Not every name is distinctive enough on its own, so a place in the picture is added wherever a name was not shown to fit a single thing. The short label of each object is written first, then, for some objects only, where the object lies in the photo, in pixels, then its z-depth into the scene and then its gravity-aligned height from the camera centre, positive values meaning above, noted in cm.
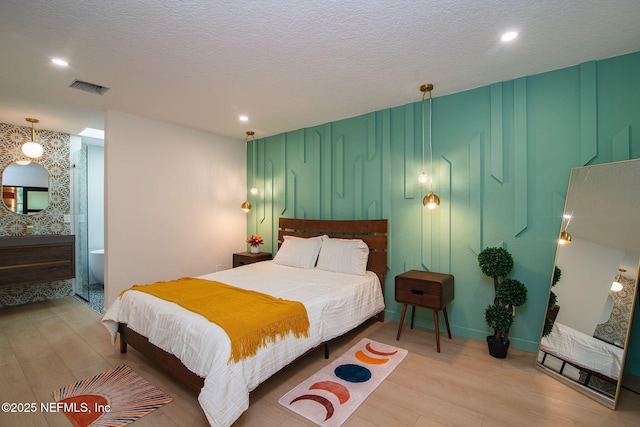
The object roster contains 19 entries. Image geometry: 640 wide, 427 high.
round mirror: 431 +34
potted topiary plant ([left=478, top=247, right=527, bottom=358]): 272 -80
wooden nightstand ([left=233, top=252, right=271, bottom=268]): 465 -75
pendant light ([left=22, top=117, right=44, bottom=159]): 439 +94
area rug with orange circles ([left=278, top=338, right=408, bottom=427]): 201 -136
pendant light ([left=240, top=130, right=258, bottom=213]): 497 +36
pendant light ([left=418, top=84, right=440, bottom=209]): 314 +35
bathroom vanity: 392 -68
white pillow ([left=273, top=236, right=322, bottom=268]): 396 -57
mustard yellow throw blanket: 198 -77
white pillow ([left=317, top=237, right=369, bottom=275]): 360 -57
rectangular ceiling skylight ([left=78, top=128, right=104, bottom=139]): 471 +128
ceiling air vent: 306 +132
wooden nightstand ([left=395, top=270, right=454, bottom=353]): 286 -80
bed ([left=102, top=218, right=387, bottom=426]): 182 -88
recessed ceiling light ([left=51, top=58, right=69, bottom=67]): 254 +130
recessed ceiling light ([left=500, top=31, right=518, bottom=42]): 219 +132
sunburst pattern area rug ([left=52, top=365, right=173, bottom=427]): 195 -137
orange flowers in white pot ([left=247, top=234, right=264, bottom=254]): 489 -53
